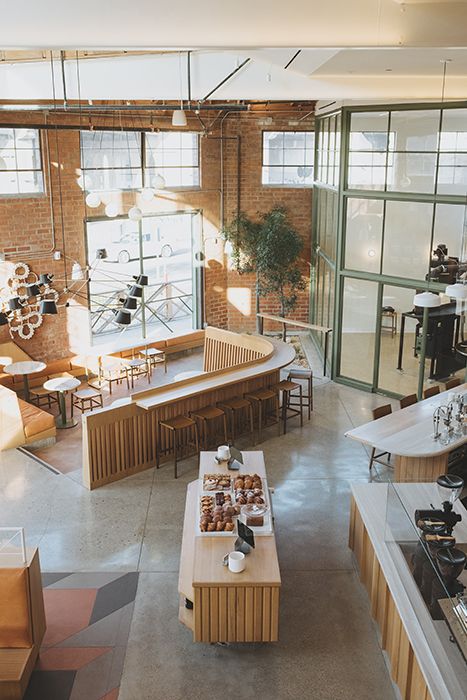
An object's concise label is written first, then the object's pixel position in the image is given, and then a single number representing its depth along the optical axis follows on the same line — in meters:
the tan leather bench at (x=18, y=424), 10.48
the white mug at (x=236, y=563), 5.68
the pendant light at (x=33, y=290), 12.05
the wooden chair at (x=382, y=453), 9.45
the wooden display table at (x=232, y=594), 5.64
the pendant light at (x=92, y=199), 11.34
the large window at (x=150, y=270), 14.06
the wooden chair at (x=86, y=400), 12.08
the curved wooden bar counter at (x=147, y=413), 9.04
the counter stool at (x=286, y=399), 10.75
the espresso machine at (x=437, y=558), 4.63
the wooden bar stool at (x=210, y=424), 9.87
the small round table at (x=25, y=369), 11.77
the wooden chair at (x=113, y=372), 13.52
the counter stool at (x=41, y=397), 12.50
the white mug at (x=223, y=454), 7.53
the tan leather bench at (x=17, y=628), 5.39
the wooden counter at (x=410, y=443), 7.88
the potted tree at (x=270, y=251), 14.80
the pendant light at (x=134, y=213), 11.86
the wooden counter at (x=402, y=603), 4.39
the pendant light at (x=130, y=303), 11.82
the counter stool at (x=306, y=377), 11.41
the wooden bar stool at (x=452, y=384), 10.52
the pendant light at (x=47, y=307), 11.45
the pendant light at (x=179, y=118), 11.52
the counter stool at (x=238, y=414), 10.31
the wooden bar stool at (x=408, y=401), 9.94
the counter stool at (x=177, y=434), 9.43
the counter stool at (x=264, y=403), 10.61
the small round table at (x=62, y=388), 11.32
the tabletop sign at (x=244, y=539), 5.83
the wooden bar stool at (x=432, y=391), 10.41
